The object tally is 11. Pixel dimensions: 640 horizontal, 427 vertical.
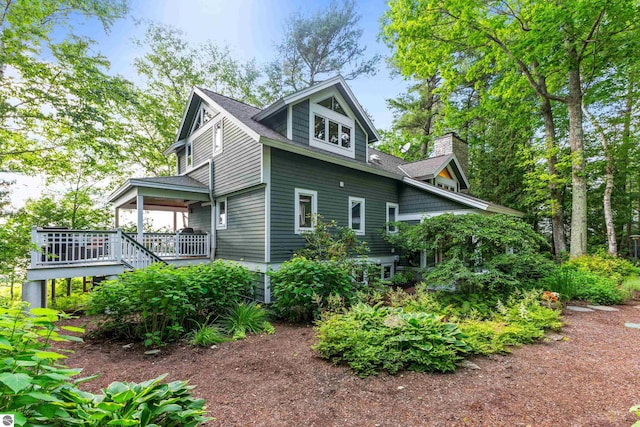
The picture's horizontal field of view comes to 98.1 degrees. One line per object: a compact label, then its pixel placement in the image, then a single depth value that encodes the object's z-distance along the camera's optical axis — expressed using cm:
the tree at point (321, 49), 1717
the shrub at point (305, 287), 600
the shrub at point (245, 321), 538
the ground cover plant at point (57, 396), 122
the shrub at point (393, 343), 356
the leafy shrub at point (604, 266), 880
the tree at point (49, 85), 826
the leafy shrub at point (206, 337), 474
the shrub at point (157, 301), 470
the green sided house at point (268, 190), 763
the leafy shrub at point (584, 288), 696
